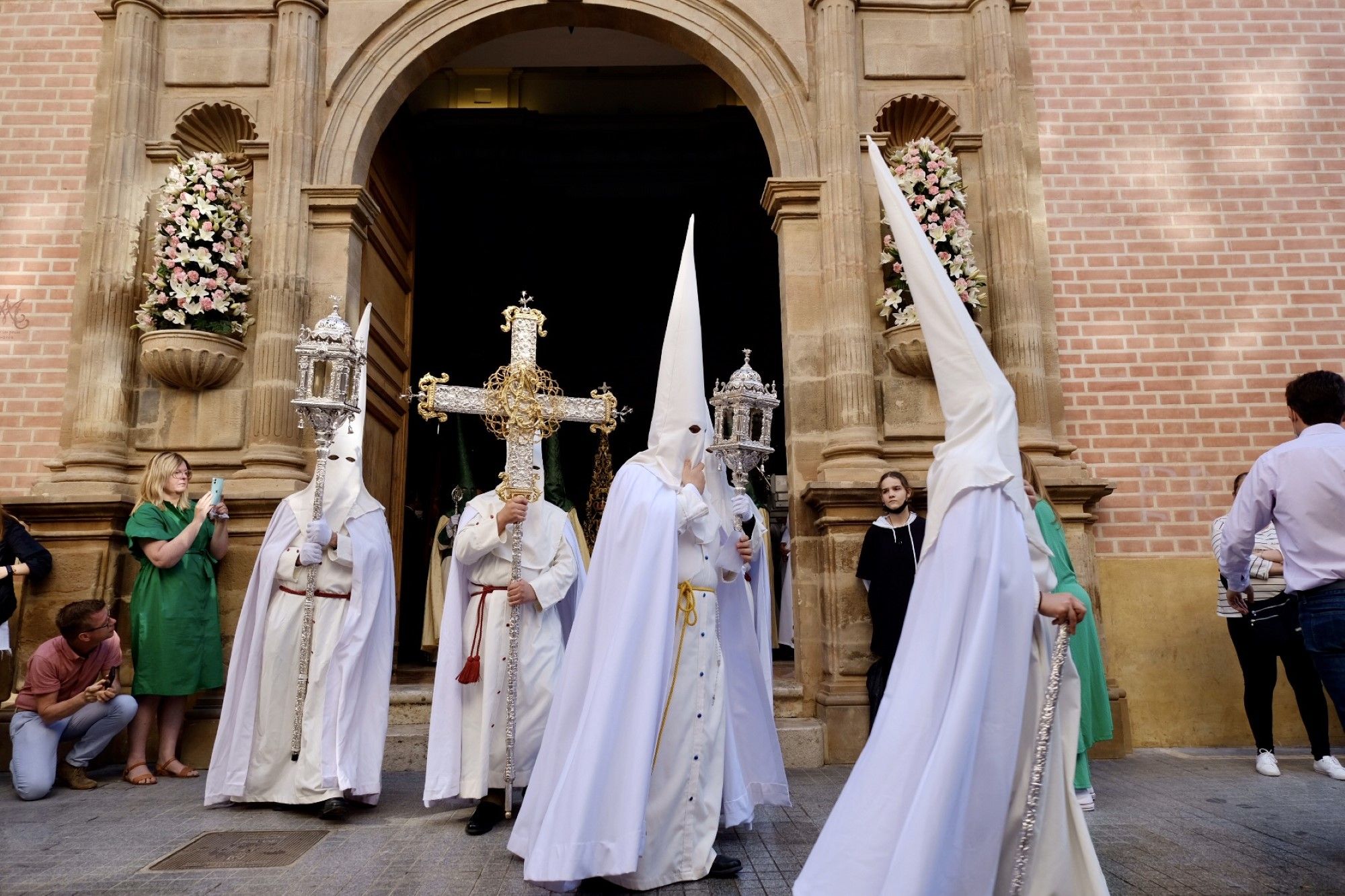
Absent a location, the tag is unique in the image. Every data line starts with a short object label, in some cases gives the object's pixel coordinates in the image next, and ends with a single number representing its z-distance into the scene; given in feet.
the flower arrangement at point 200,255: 22.70
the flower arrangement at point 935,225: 23.24
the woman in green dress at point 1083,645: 17.40
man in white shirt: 12.12
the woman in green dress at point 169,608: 19.17
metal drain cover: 13.24
